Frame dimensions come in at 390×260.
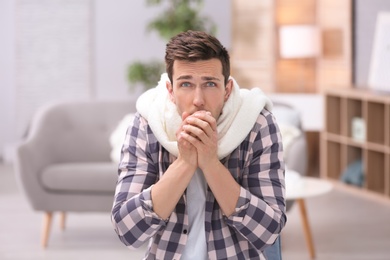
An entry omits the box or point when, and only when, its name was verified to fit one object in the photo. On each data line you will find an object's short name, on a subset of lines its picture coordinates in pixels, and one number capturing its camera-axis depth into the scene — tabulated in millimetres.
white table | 5920
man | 2525
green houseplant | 9658
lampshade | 9326
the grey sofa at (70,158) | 6417
